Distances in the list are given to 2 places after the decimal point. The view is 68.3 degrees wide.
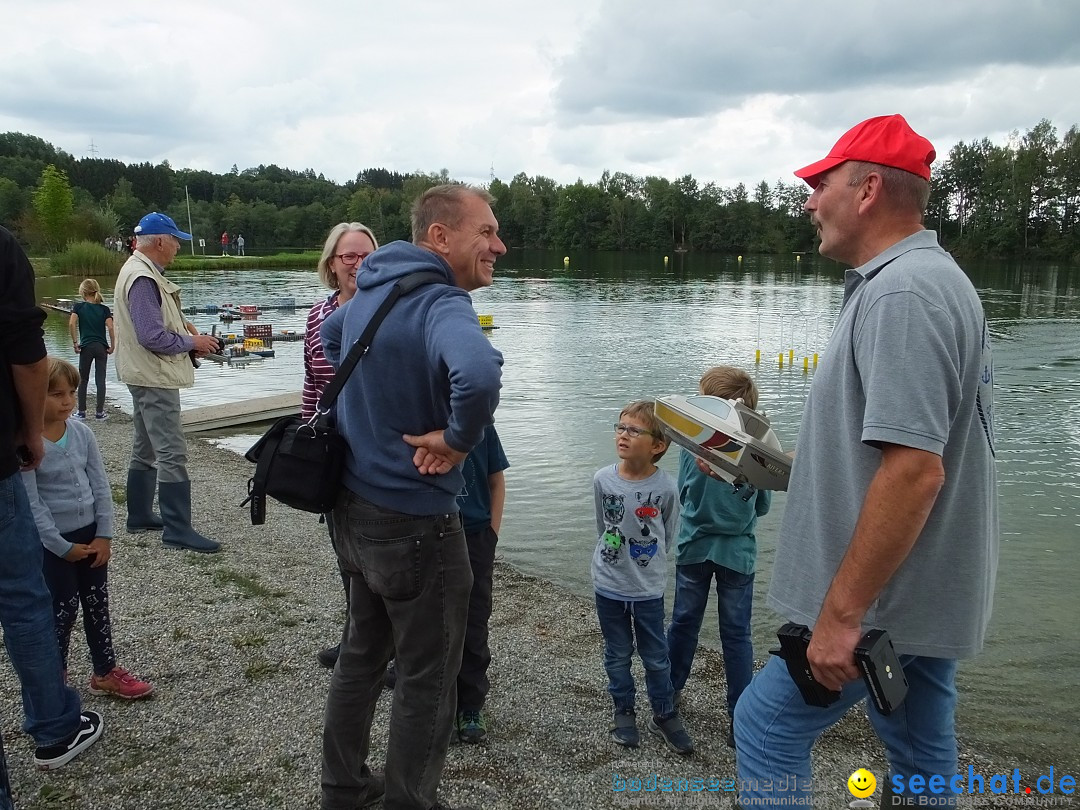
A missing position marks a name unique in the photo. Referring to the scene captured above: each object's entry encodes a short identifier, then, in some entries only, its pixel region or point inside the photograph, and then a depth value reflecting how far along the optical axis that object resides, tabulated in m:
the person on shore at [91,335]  13.16
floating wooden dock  13.18
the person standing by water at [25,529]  2.81
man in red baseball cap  1.99
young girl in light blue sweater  3.66
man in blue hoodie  2.47
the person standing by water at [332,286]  4.21
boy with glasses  3.72
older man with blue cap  5.68
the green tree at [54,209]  69.44
